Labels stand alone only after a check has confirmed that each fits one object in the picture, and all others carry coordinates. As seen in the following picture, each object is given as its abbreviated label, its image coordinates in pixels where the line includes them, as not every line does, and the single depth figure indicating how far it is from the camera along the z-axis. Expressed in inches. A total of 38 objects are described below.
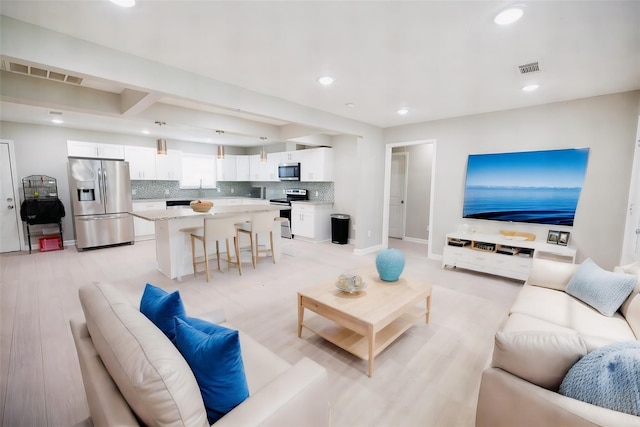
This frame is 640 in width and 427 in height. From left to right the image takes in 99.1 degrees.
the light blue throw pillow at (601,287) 79.4
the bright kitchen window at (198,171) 294.6
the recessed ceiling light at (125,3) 68.2
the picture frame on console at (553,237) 146.7
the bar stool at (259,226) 170.6
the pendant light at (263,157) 251.3
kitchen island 151.5
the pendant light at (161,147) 188.1
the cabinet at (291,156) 263.1
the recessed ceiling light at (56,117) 168.5
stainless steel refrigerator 205.3
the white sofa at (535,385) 39.9
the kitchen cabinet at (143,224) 241.8
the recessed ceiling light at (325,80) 114.9
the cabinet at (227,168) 311.9
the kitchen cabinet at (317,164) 245.6
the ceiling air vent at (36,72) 100.0
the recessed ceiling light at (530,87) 121.3
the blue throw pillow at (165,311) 49.1
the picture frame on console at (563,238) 144.4
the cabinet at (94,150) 217.8
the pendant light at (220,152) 253.1
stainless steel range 264.7
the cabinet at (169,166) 263.3
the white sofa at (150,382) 32.2
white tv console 143.6
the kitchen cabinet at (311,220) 246.1
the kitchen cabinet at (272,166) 285.4
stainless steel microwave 261.0
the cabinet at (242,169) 317.9
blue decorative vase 99.8
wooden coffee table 78.4
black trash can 240.8
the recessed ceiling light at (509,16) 70.1
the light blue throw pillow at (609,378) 37.7
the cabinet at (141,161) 245.0
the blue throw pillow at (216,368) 38.3
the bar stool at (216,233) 149.8
